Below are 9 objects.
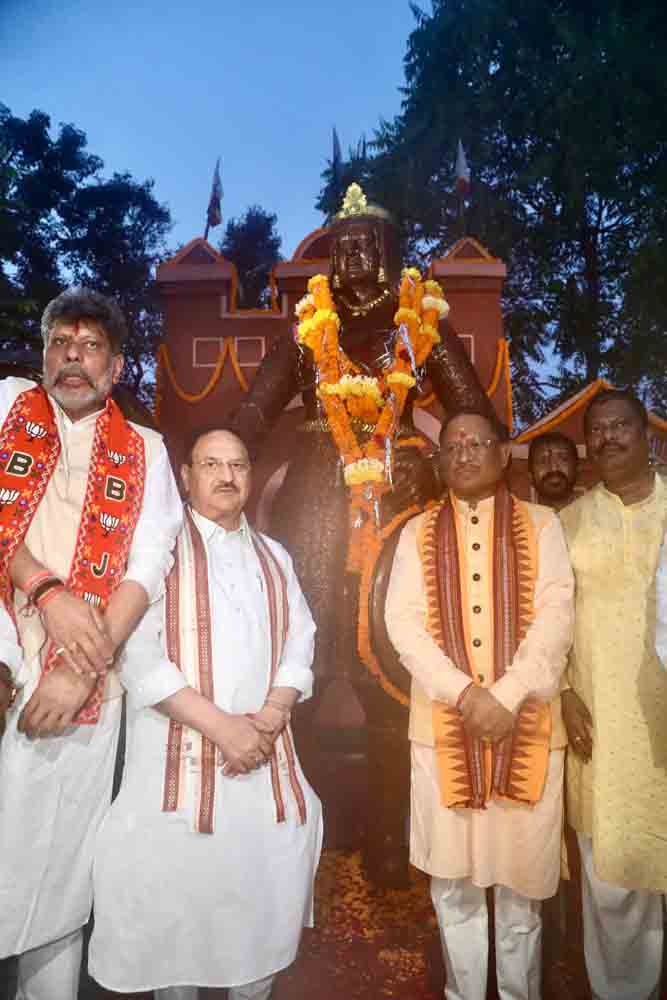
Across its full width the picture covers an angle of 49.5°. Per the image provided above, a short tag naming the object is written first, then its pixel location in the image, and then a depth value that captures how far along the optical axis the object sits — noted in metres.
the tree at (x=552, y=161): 15.61
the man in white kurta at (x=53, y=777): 2.04
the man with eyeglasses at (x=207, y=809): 2.04
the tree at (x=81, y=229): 19.16
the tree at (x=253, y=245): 25.28
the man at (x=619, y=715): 2.48
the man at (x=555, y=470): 4.05
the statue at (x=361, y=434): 3.18
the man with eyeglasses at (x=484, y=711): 2.40
